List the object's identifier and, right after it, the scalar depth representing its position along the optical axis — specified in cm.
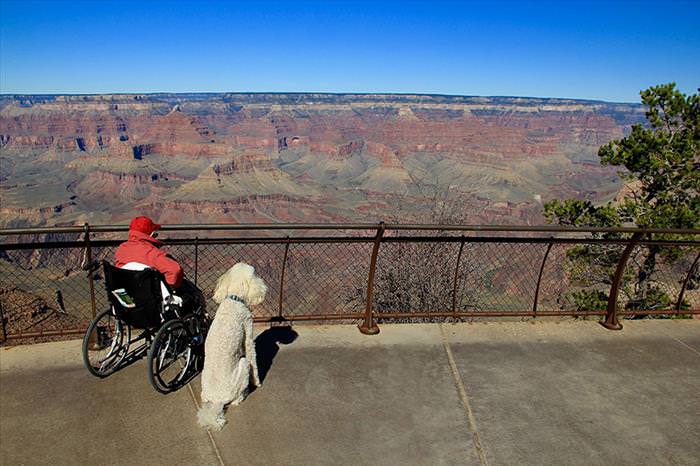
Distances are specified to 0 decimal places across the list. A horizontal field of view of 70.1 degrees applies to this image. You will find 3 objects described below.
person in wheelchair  359
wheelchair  355
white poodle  346
